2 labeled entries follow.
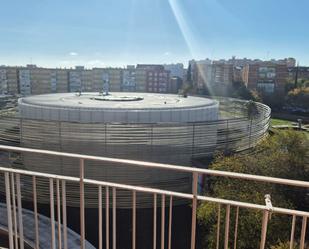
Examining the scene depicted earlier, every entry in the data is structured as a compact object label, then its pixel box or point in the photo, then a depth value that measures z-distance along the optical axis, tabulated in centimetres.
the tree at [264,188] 908
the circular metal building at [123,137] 1571
